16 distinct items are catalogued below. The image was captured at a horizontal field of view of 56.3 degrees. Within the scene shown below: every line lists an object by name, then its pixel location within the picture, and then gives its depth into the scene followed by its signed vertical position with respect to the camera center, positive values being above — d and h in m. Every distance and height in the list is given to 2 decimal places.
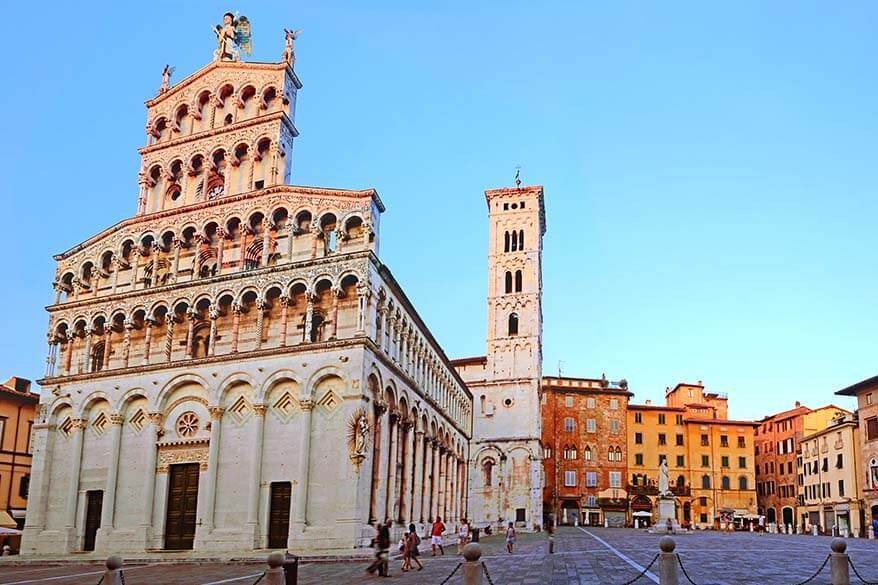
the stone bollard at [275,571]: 15.02 -1.96
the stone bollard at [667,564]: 16.03 -1.78
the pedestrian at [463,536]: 35.34 -3.04
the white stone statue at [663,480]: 57.65 -0.57
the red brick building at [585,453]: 84.50 +1.72
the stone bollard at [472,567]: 14.25 -1.70
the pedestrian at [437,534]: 34.12 -2.80
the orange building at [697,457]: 88.81 +1.60
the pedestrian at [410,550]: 26.09 -2.66
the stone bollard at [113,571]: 15.76 -2.15
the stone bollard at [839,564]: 16.41 -1.72
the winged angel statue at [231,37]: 43.97 +22.47
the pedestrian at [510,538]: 35.53 -3.03
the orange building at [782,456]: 86.31 +2.10
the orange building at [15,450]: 48.72 +0.30
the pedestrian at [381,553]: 23.58 -2.49
